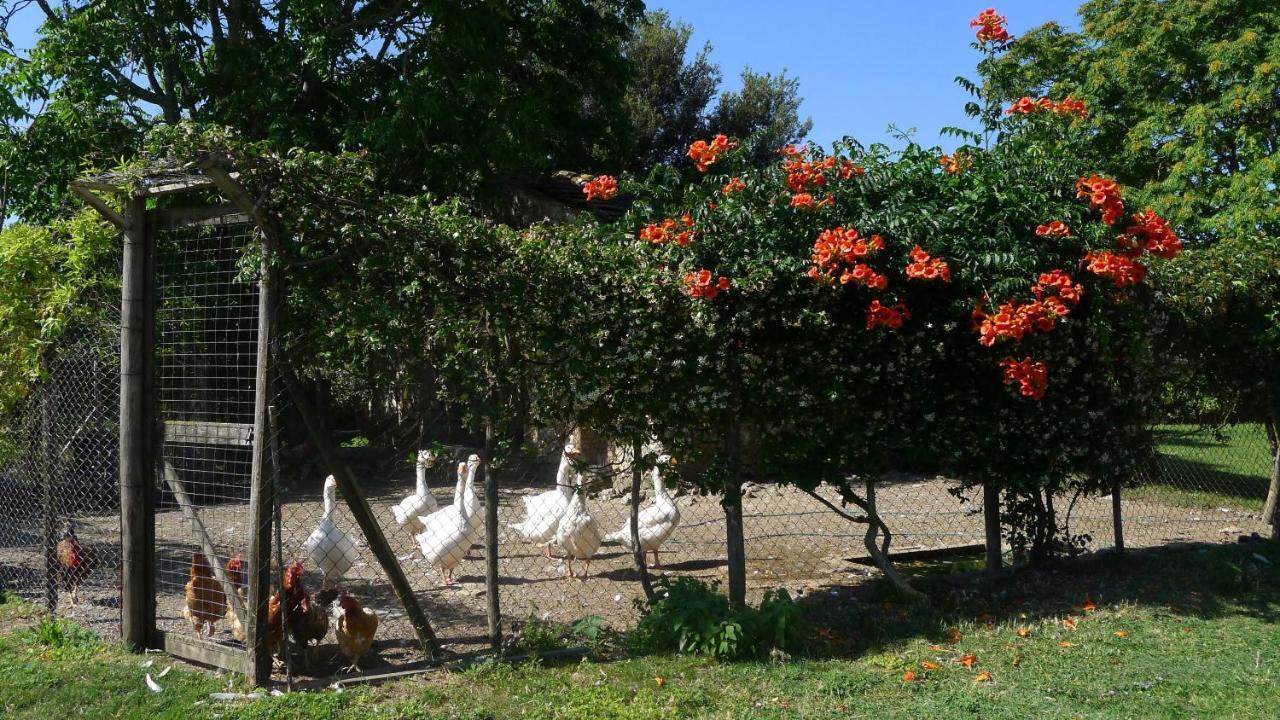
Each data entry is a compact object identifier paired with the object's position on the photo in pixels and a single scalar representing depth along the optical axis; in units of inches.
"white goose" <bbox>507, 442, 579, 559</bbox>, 292.8
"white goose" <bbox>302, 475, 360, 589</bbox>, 253.4
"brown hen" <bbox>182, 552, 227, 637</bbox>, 211.2
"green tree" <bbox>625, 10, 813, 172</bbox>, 885.2
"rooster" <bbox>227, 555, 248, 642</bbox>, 199.8
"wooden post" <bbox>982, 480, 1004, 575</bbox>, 260.4
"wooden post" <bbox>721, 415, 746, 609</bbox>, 221.5
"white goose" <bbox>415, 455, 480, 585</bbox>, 271.0
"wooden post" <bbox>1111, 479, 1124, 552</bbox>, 281.1
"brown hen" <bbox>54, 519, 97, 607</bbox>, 240.1
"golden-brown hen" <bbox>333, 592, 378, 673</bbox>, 193.9
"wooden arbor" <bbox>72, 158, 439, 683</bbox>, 186.4
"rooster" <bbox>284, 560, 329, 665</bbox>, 196.1
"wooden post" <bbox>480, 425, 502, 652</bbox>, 202.5
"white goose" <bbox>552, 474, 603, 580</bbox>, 276.3
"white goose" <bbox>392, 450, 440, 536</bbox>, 333.1
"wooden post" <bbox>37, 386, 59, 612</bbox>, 236.8
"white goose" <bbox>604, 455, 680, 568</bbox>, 287.4
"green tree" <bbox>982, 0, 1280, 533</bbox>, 449.1
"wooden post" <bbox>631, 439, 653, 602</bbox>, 223.5
